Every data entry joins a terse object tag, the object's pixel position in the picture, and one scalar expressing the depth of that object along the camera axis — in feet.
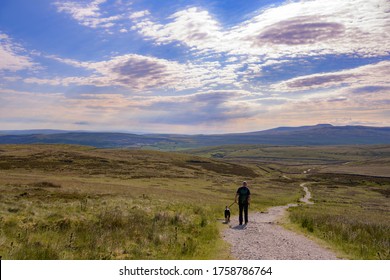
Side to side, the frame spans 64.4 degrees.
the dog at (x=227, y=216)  73.85
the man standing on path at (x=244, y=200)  67.26
